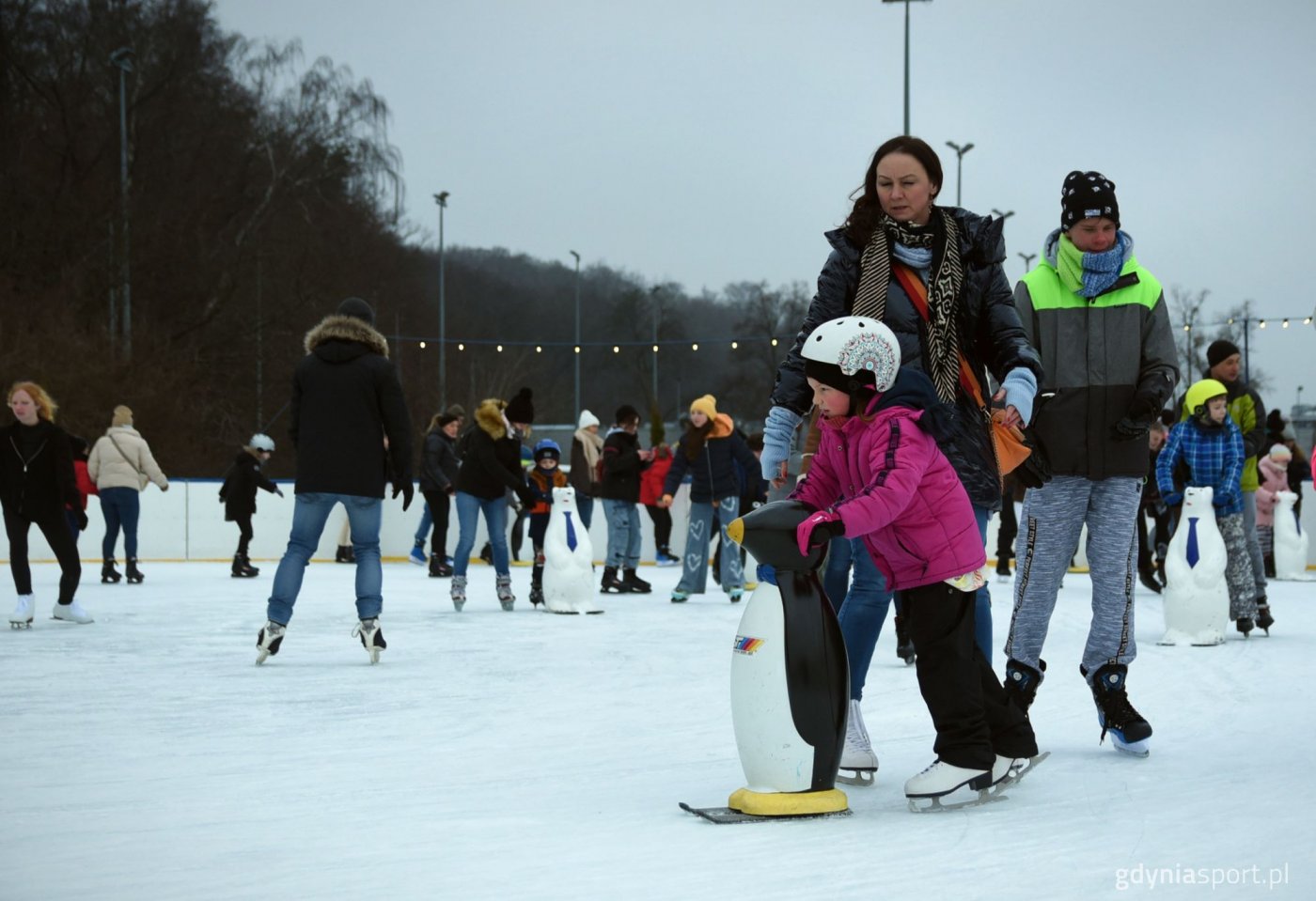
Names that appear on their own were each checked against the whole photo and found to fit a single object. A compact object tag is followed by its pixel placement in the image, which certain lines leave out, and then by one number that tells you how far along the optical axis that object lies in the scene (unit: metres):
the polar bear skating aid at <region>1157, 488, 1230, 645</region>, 8.30
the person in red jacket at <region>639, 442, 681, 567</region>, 17.53
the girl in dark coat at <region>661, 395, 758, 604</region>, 11.84
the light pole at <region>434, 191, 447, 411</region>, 33.12
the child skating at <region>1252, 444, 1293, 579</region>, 14.88
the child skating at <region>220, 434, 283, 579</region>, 15.16
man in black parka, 7.17
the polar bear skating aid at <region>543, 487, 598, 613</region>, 10.56
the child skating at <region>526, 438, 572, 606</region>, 11.66
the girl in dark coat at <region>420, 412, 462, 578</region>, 15.56
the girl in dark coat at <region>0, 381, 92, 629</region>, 8.97
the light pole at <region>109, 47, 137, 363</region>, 25.58
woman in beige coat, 13.23
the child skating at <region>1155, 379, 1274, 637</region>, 8.79
